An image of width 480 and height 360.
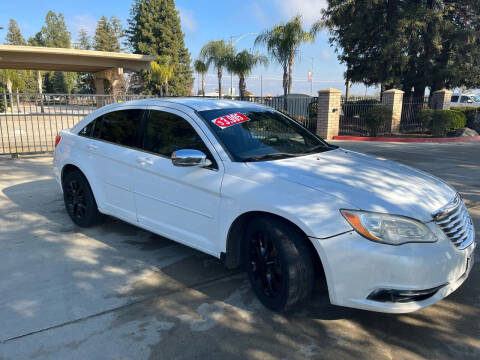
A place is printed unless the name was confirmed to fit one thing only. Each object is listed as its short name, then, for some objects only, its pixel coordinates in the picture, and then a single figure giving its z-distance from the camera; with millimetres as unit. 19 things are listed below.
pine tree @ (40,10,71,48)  84062
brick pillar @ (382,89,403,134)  16881
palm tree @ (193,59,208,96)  38634
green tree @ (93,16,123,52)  73875
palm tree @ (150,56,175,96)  43038
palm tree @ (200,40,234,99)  35719
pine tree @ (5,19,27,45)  89812
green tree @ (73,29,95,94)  81506
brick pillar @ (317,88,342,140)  16125
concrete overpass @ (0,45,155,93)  23797
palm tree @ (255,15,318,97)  22922
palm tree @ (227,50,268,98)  28672
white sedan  2586
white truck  29156
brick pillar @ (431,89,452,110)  18688
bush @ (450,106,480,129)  19062
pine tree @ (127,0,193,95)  53062
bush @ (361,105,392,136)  16375
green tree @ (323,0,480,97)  17984
